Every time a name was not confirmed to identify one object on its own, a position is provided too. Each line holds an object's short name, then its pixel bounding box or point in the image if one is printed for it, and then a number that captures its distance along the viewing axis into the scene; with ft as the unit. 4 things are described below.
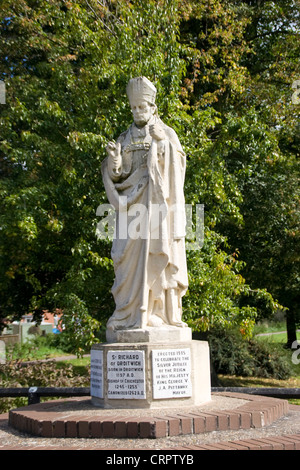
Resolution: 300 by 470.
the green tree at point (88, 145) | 32.50
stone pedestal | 18.63
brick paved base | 16.10
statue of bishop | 20.53
